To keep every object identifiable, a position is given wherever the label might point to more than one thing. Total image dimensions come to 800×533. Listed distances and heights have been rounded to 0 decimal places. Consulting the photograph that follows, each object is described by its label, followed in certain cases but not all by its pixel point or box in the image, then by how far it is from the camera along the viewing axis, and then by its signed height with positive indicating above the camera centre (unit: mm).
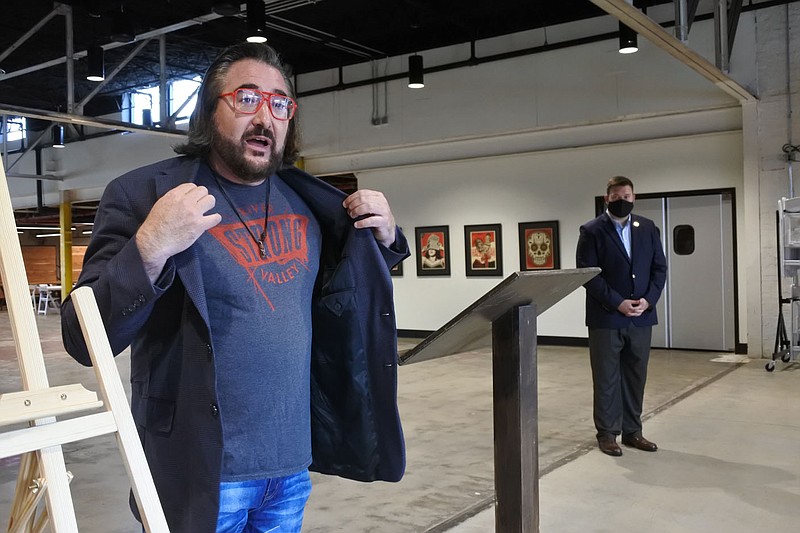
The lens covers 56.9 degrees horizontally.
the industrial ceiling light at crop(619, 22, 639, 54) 7859 +2202
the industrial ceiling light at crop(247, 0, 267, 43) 7852 +2567
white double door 9469 -354
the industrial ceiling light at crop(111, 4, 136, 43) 8523 +2705
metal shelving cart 7906 -236
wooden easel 1220 -246
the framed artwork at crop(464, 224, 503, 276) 11148 +17
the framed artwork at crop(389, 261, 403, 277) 12175 -295
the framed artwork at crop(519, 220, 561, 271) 10648 +47
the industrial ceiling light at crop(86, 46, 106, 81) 9398 +2565
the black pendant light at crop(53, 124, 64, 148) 15266 +2675
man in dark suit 4672 -391
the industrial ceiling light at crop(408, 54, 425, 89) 9930 +2449
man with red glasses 1418 -111
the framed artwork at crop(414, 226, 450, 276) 11719 +30
